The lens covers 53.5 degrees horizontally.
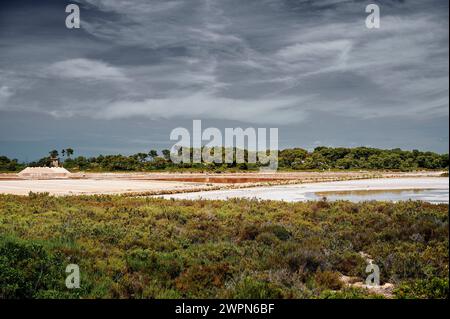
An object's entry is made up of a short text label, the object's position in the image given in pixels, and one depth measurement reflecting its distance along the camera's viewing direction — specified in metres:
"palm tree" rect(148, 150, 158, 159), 139.05
